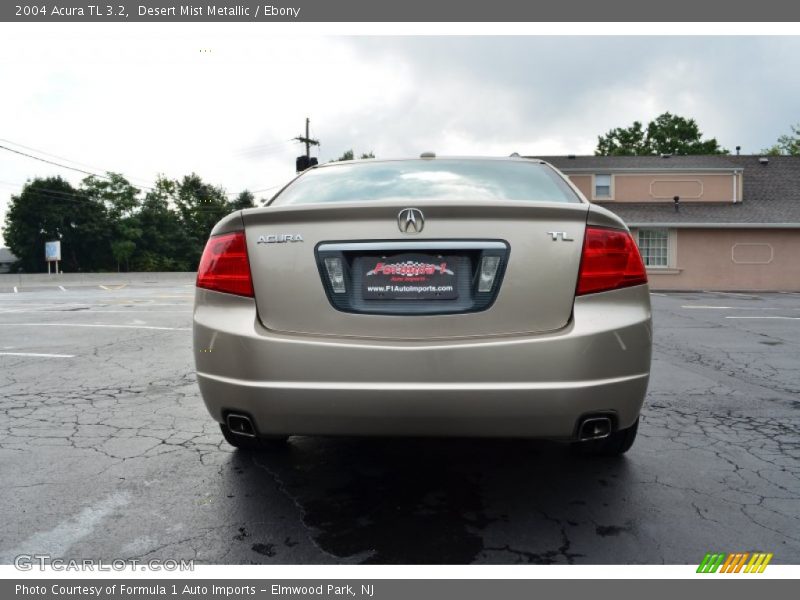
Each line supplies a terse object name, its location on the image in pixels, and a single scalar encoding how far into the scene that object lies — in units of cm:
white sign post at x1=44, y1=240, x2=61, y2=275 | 4434
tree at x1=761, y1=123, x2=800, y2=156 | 5525
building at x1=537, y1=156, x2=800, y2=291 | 2561
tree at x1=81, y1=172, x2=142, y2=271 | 6044
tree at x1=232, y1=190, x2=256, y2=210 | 7562
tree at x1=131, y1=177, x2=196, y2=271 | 6312
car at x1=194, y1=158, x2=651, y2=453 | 226
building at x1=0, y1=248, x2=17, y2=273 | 8043
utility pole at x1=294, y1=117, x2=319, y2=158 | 4703
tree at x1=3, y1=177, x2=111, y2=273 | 5588
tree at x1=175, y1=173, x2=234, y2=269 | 7356
